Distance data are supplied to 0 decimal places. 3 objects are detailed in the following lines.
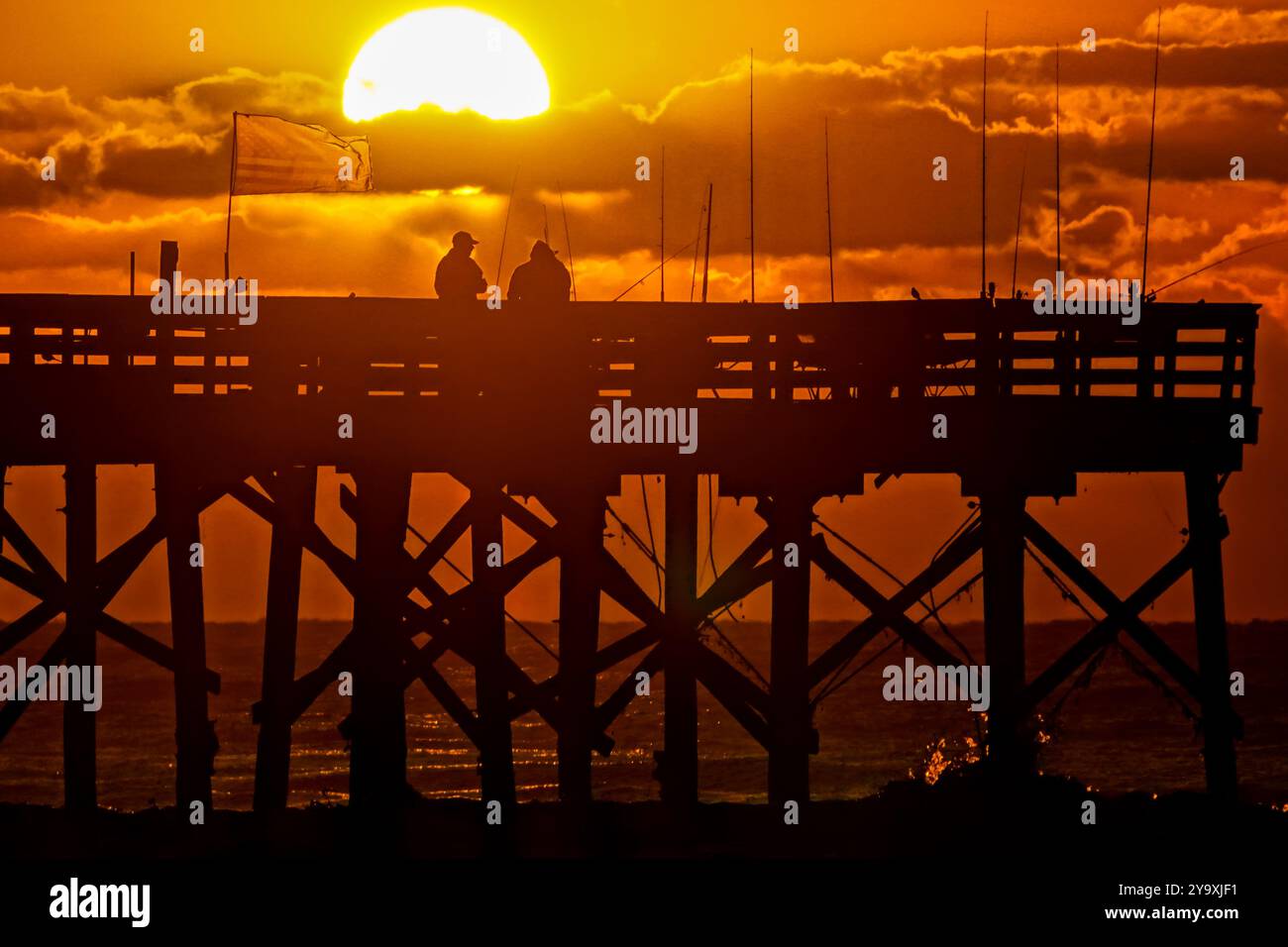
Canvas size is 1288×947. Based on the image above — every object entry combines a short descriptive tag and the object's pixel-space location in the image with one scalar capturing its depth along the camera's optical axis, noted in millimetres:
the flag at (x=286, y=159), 24891
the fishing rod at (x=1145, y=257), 20523
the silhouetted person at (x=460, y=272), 20203
